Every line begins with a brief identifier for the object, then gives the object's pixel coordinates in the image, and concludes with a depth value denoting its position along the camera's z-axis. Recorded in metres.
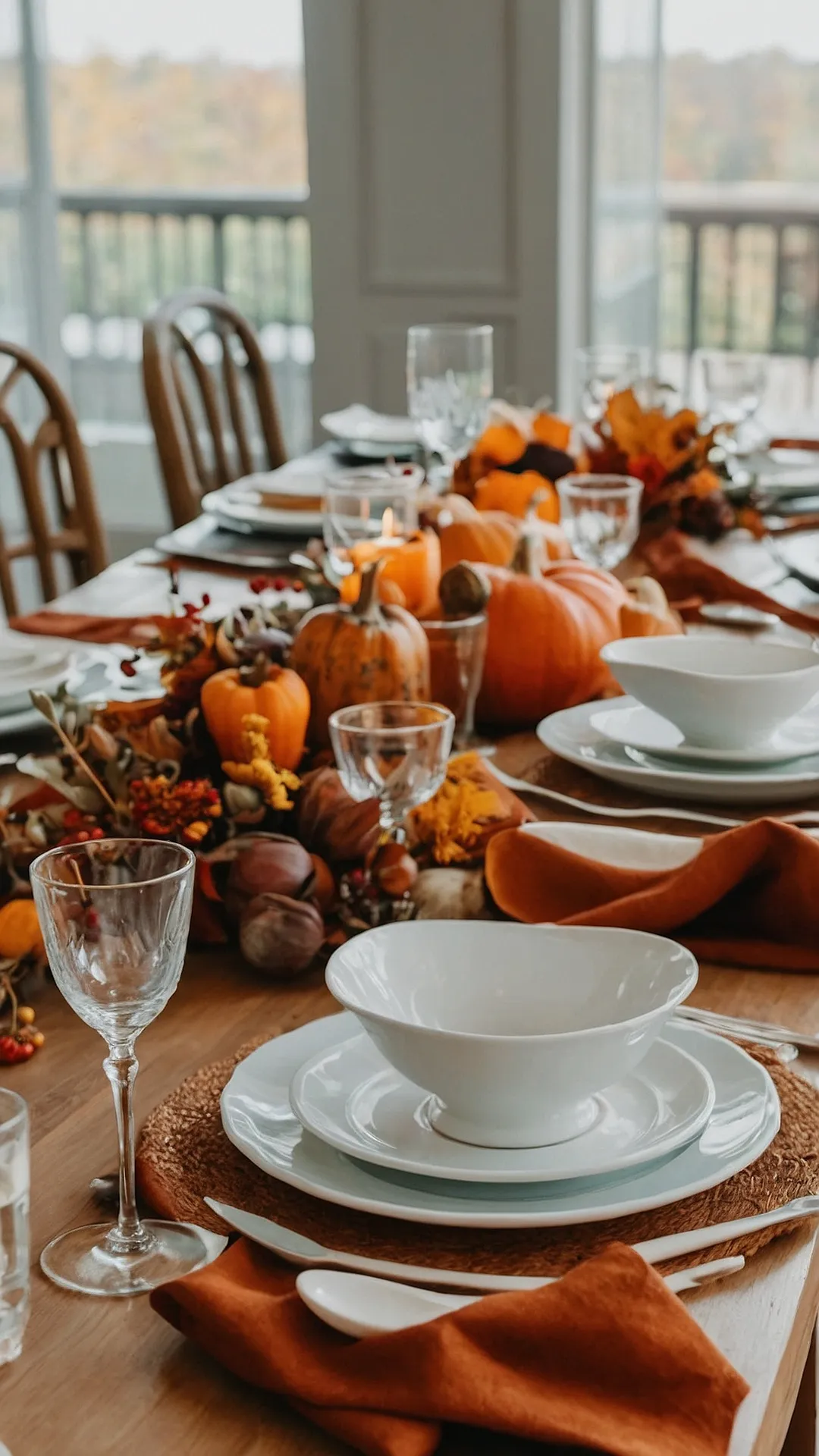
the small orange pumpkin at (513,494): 1.85
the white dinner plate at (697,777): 1.11
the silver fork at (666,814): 1.07
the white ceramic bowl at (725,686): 1.12
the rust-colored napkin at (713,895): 0.90
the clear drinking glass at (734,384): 2.13
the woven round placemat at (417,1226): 0.61
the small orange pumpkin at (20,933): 0.86
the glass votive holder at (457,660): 1.22
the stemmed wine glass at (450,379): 1.88
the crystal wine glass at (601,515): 1.62
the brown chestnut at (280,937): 0.87
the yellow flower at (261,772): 0.95
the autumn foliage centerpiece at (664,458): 1.98
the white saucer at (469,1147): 0.62
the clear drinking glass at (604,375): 2.16
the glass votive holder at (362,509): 1.47
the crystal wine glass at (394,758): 0.92
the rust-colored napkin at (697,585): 1.61
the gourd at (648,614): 1.37
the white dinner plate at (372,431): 2.37
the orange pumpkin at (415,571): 1.41
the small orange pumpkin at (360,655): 1.15
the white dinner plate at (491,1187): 0.61
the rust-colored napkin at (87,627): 1.55
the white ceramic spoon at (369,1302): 0.55
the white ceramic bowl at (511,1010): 0.61
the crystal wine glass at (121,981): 0.62
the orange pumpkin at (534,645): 1.30
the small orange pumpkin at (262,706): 1.00
